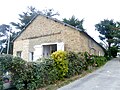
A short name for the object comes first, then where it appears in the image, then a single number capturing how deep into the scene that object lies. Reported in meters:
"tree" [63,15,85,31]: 17.98
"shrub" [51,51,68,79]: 5.71
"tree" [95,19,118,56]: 16.30
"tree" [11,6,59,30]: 19.28
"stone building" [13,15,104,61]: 9.26
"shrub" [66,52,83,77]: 6.36
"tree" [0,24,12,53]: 17.82
